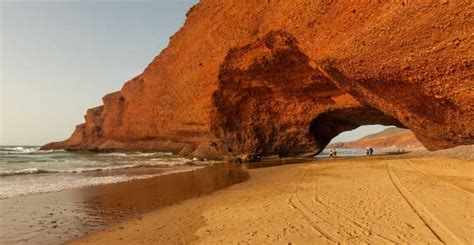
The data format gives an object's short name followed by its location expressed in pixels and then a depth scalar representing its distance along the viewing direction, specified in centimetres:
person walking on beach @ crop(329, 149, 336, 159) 3155
